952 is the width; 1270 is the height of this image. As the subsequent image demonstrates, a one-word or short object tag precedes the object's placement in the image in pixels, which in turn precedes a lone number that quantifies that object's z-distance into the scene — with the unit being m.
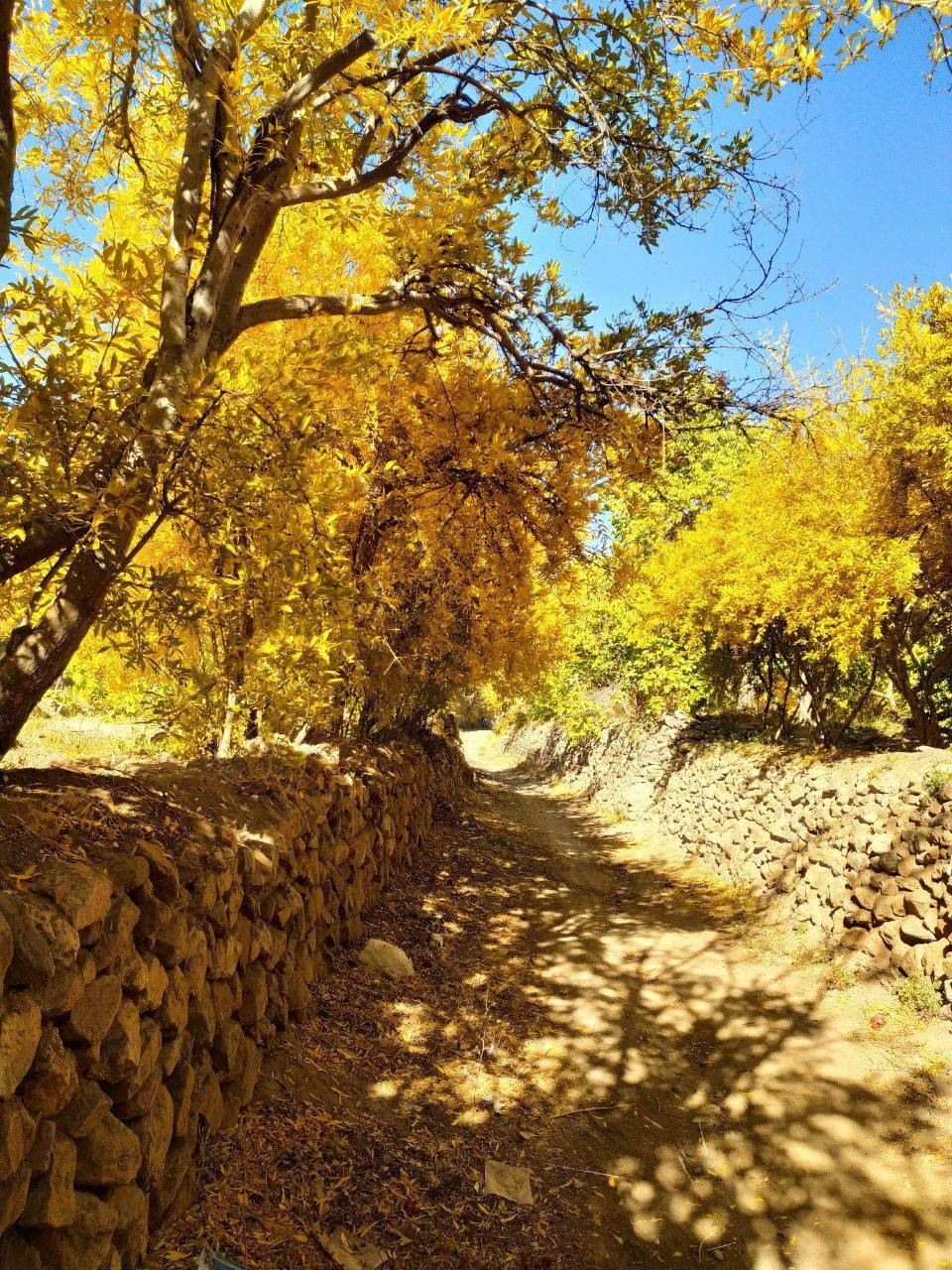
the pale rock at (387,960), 5.61
